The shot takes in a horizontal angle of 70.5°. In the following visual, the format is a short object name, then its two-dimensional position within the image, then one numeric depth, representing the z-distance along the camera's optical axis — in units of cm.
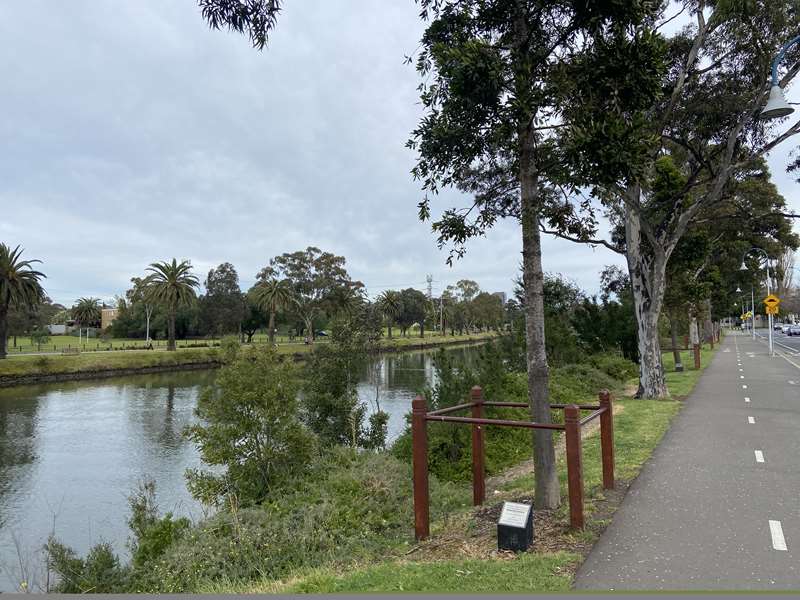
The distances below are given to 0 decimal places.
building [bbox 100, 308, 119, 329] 11538
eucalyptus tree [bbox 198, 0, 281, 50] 593
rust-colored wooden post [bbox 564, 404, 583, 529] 518
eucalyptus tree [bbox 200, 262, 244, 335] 7844
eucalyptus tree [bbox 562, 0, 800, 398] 1382
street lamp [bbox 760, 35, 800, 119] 1044
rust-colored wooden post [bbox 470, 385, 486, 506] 675
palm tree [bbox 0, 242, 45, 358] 4366
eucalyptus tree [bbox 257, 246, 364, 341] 7006
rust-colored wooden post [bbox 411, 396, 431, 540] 556
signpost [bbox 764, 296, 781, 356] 3214
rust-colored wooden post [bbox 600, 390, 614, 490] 687
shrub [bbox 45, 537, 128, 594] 682
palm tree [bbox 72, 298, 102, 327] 10975
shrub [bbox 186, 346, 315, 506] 936
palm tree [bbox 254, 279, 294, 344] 6775
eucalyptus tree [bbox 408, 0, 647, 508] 560
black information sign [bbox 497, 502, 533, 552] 491
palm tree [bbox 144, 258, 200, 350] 5816
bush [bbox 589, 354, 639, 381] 2262
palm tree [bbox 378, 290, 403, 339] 9296
